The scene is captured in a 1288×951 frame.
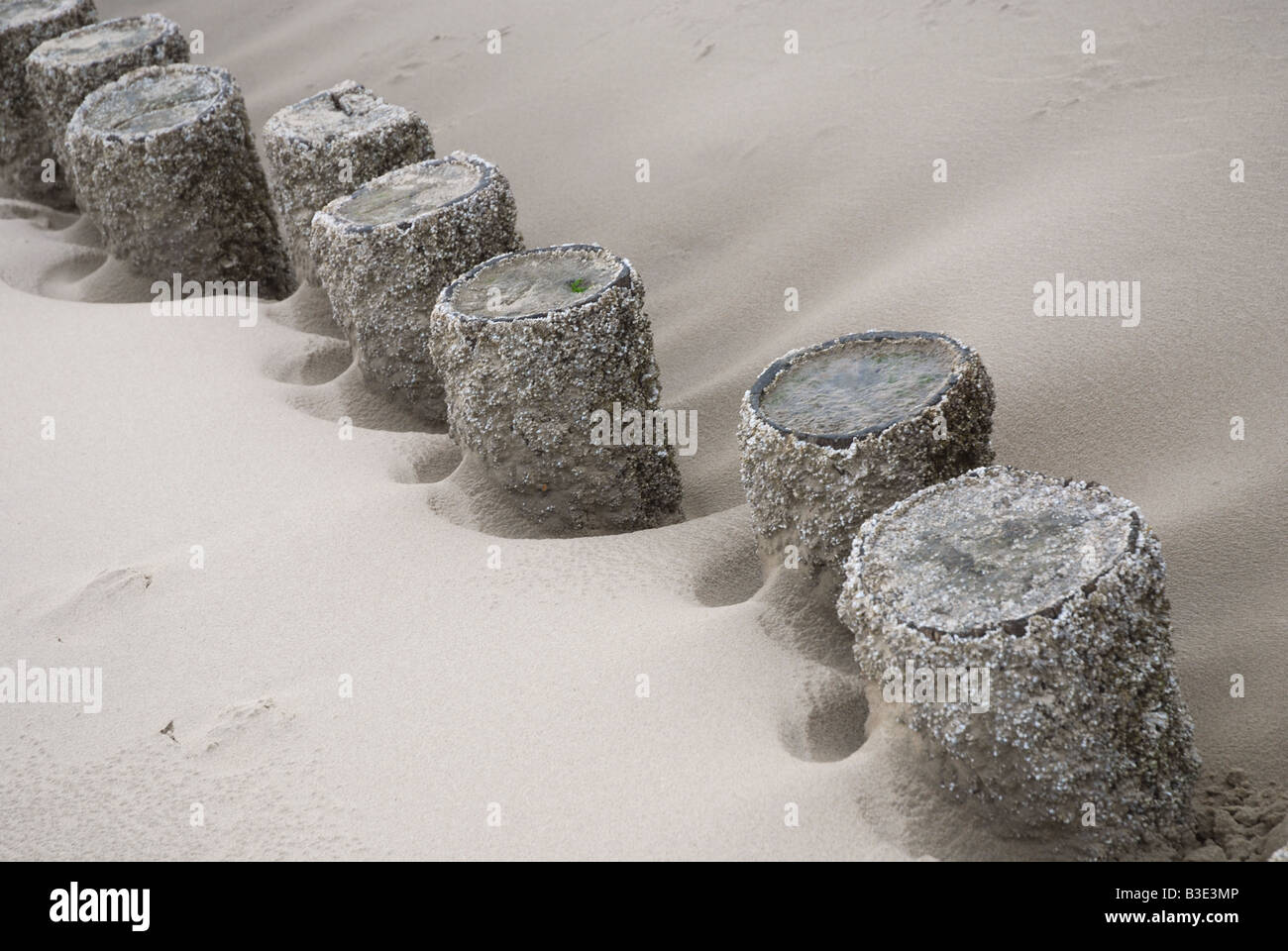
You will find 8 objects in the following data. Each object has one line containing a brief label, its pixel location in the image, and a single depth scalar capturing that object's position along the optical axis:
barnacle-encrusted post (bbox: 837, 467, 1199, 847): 1.78
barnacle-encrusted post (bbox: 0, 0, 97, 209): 5.27
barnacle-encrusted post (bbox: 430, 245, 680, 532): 2.63
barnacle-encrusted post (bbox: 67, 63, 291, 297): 4.01
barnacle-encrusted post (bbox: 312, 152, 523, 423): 3.12
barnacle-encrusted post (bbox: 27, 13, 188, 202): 4.79
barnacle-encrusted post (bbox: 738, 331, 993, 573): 2.22
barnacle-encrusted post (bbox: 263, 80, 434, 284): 3.74
